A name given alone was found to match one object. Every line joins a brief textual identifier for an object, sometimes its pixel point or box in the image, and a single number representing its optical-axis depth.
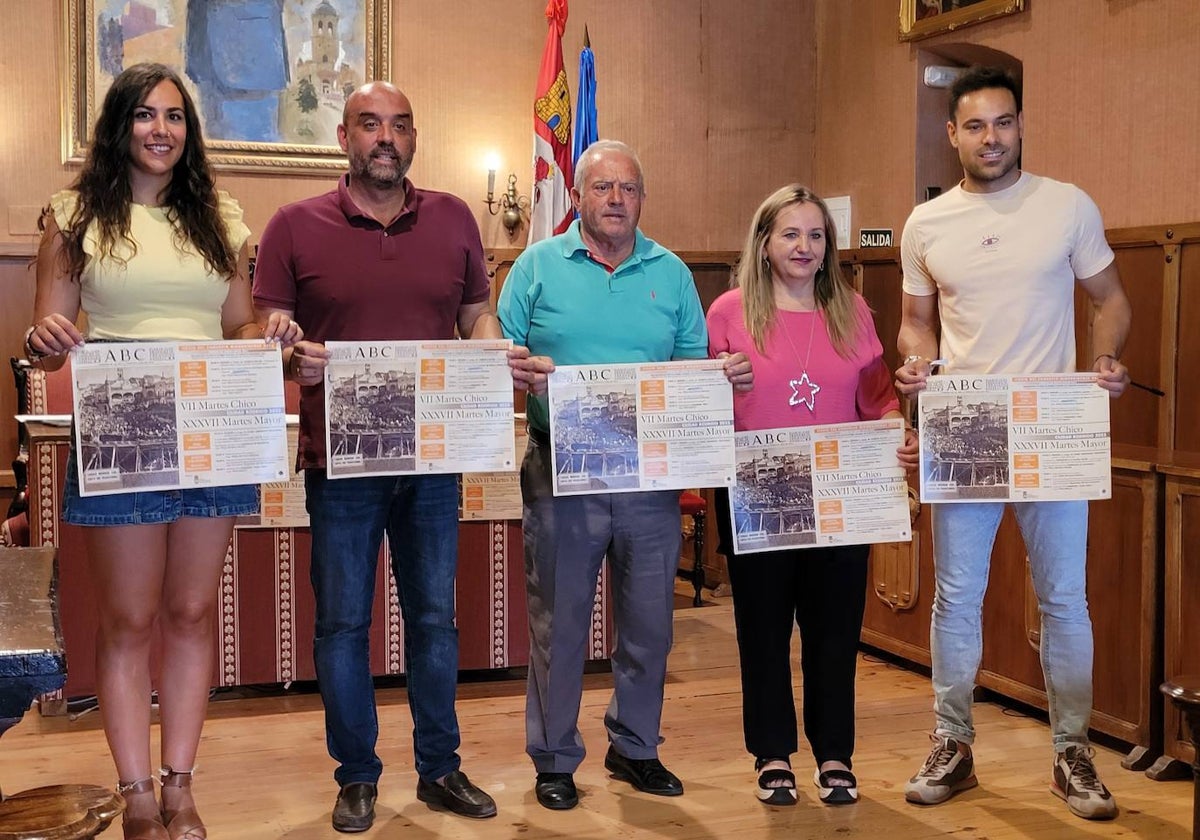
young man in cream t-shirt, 3.12
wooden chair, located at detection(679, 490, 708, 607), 5.68
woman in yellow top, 2.62
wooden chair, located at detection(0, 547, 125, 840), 1.54
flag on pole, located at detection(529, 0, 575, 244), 6.38
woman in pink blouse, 3.08
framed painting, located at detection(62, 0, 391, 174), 6.18
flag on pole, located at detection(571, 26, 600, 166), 6.46
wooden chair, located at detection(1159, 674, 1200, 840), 2.08
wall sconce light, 6.86
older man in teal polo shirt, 3.04
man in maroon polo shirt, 2.87
